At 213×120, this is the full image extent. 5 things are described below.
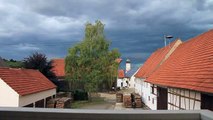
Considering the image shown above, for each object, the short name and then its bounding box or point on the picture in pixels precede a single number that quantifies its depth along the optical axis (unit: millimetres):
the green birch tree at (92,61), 24560
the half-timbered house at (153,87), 17600
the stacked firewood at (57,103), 17806
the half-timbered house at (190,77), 7591
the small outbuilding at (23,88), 12457
